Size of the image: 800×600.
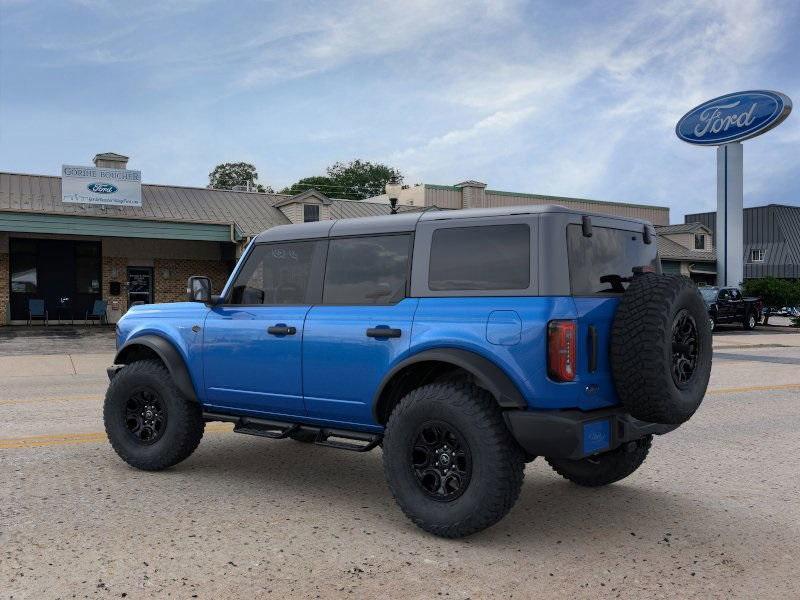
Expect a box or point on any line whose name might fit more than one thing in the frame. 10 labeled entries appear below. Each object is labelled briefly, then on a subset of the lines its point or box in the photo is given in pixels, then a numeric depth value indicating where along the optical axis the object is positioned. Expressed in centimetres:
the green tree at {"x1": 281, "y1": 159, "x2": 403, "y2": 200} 7262
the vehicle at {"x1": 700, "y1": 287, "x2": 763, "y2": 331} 2969
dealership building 2719
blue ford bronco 432
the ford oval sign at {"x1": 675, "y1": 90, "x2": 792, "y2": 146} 3241
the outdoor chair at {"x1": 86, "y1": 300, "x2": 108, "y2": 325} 2856
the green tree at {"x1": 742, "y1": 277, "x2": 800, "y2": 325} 3662
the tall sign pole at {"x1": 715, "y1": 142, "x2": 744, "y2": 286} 3478
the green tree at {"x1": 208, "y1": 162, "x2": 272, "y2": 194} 7162
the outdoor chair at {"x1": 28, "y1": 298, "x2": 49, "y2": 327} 2733
